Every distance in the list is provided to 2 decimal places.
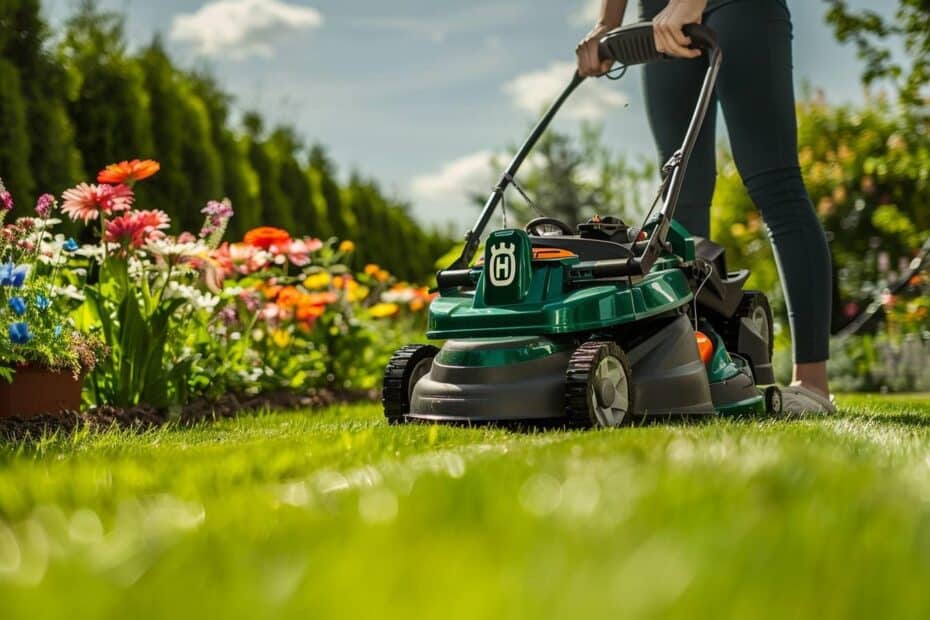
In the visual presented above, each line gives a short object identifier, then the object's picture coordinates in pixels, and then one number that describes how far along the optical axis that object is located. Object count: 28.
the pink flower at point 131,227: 4.07
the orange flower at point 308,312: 5.62
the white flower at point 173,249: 4.16
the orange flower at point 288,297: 5.44
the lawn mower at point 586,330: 2.92
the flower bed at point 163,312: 3.62
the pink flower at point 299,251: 5.58
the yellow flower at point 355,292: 6.30
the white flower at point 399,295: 7.05
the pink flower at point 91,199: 4.02
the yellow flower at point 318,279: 6.06
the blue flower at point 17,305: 3.31
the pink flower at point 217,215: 4.51
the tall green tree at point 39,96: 7.80
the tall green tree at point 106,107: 9.16
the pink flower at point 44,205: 3.80
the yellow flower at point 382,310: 6.36
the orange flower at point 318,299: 5.55
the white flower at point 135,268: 4.33
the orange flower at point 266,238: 5.50
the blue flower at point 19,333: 3.31
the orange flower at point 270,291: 5.37
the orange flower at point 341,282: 6.13
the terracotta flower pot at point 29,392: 3.54
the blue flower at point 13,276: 3.33
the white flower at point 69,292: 3.88
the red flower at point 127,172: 4.10
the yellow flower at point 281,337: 5.55
